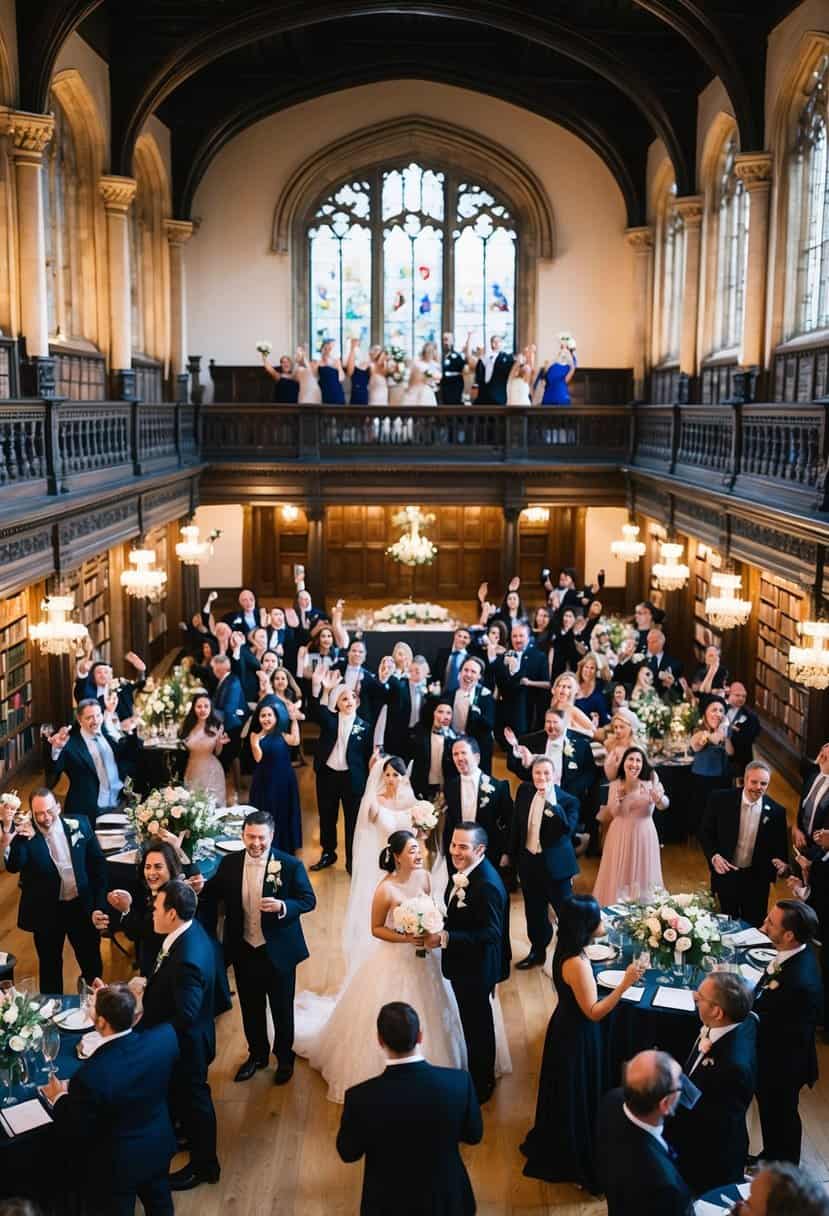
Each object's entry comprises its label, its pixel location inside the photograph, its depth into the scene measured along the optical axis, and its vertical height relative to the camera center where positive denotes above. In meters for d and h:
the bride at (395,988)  7.13 -3.28
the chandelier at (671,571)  17.22 -2.11
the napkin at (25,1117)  5.87 -3.30
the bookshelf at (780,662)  14.55 -3.01
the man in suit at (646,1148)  4.78 -2.81
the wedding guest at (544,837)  8.89 -3.01
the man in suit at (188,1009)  6.39 -3.01
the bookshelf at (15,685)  13.59 -3.00
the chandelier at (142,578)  15.77 -2.03
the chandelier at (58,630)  12.33 -2.09
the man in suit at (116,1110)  5.47 -3.05
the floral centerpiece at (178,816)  8.91 -2.83
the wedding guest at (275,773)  10.81 -3.09
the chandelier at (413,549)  20.66 -2.18
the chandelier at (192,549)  19.50 -2.07
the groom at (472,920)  7.10 -2.85
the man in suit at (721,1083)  5.82 -3.09
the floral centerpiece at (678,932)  7.09 -2.91
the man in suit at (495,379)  21.45 +0.63
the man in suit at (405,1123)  5.09 -2.85
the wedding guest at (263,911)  7.48 -2.93
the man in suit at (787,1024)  6.55 -3.21
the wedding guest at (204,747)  11.15 -2.92
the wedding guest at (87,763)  9.91 -2.75
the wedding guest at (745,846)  8.70 -2.99
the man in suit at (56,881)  8.01 -3.01
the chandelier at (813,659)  11.23 -2.16
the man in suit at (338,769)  11.37 -3.19
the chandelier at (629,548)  20.17 -2.11
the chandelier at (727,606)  14.19 -2.13
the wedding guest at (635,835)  9.25 -3.08
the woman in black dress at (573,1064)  6.37 -3.38
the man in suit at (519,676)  13.73 -2.84
